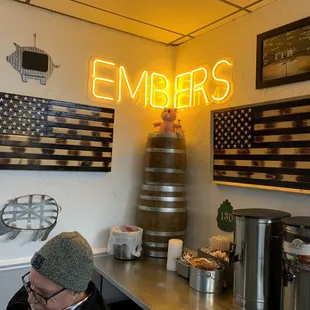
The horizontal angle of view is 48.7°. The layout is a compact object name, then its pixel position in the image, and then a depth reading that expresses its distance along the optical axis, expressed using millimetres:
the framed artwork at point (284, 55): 1884
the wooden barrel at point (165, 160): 2451
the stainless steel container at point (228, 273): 1965
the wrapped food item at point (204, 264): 1931
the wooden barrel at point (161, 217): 2422
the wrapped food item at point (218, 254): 2033
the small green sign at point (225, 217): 2262
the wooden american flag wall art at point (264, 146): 1856
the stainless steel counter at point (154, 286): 1738
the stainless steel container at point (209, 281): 1874
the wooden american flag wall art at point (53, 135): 2154
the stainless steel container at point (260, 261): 1674
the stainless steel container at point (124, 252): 2371
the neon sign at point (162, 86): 2422
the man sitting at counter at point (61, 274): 1163
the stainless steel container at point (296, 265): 1443
